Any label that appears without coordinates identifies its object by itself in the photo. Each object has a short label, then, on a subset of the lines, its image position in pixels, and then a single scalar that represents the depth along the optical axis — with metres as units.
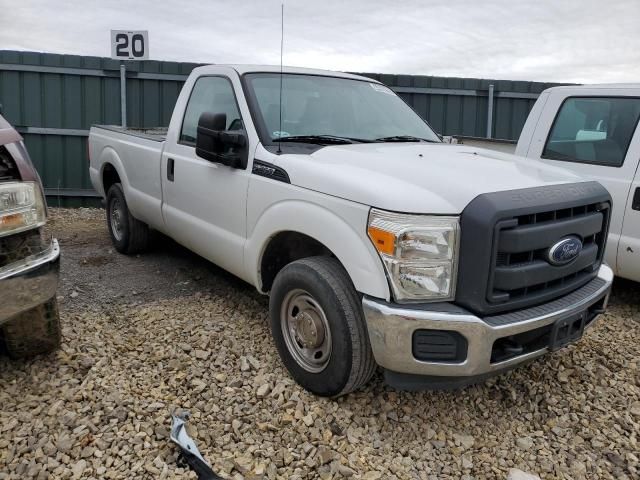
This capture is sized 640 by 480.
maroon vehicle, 2.85
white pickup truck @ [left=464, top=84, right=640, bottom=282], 4.70
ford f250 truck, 2.75
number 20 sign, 8.67
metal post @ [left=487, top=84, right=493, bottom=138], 10.41
